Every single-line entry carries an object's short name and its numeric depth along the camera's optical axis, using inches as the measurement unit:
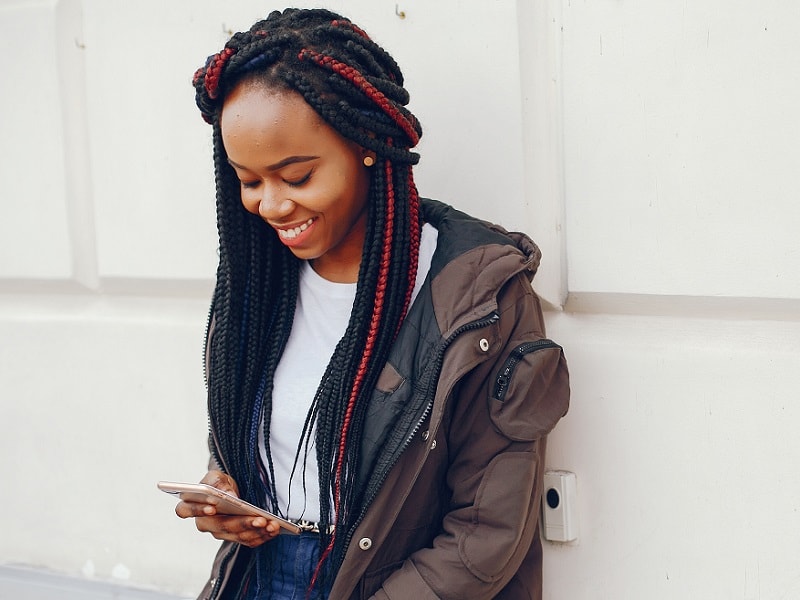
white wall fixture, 80.3
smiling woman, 65.6
